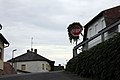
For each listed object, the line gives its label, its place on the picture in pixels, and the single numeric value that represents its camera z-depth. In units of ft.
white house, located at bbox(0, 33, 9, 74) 78.32
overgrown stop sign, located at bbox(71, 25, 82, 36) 65.11
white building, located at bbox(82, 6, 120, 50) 80.62
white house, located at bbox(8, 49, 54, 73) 179.88
